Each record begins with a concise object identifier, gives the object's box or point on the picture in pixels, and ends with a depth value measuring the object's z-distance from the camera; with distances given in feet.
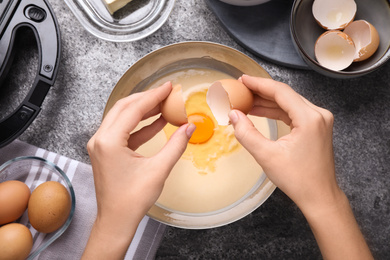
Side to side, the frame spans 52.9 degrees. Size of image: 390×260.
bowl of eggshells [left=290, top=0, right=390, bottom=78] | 2.86
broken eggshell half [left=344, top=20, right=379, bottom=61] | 2.85
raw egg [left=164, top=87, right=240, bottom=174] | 2.97
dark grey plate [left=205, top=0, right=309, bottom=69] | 3.01
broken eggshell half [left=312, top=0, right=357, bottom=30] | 2.96
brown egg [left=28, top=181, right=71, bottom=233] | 2.85
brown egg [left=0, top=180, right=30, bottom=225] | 2.86
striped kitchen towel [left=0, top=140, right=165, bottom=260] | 3.12
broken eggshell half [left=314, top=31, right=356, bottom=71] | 2.88
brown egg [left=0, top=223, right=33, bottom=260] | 2.82
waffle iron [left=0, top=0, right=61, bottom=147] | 2.90
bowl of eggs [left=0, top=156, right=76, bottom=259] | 2.85
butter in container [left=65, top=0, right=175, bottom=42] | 3.15
